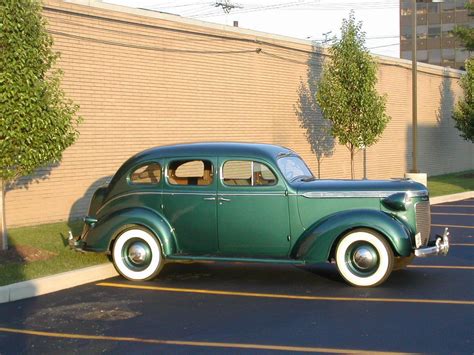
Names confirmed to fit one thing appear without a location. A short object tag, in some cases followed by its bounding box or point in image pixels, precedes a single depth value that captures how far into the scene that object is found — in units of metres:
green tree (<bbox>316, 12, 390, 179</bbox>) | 19.11
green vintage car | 8.29
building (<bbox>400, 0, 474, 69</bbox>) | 92.75
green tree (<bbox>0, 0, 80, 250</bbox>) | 9.62
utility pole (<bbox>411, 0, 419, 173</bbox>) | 20.36
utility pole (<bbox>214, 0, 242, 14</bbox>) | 52.53
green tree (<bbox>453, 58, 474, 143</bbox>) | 27.73
